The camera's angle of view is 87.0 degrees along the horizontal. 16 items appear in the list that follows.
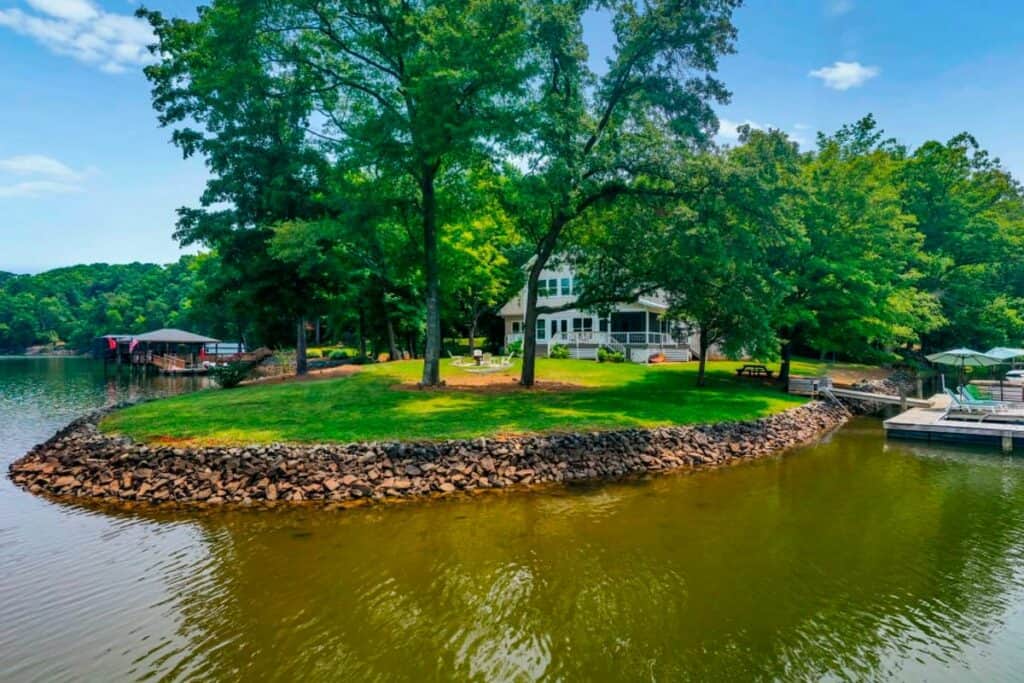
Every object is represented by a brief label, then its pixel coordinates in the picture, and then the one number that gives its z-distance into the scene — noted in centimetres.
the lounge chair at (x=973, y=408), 2004
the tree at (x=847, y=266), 2442
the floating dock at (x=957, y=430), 1772
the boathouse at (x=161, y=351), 4718
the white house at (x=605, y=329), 3538
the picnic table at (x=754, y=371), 2956
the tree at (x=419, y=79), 1641
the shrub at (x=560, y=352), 3559
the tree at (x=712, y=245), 1770
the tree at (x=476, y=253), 2170
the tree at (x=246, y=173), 2378
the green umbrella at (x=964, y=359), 2032
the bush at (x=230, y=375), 2466
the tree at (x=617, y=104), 1769
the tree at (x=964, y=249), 3512
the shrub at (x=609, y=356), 3419
